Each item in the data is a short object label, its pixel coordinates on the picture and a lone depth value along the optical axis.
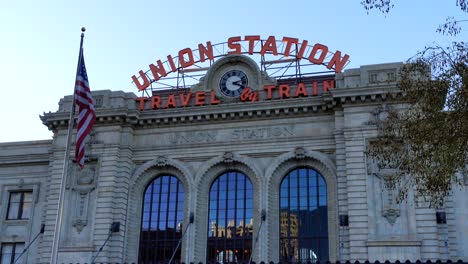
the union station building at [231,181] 33.97
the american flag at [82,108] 26.16
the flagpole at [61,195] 22.86
